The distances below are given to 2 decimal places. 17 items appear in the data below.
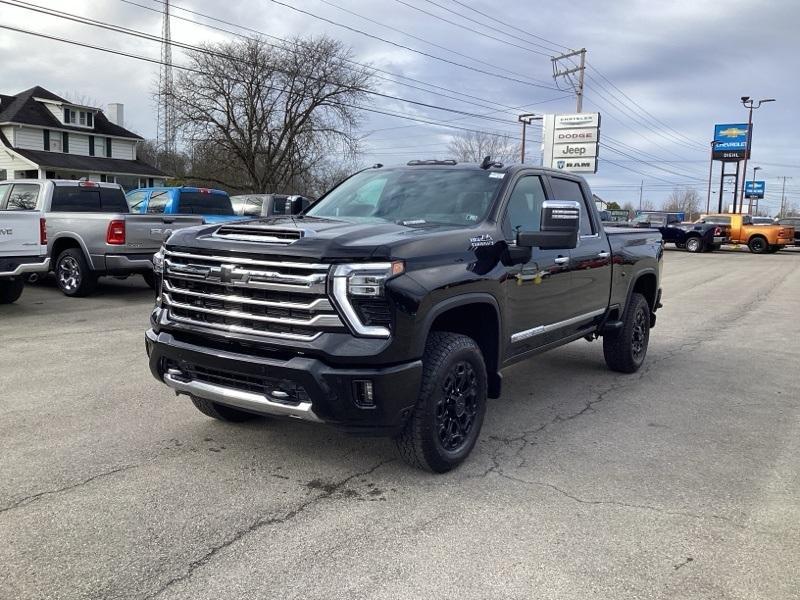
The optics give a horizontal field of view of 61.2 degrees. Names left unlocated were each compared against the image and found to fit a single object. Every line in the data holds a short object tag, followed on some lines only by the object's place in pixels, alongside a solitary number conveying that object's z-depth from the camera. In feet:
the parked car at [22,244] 30.32
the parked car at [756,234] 104.27
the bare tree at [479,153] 190.39
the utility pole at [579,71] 127.85
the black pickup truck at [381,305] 11.55
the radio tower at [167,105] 121.08
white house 133.59
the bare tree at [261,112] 119.75
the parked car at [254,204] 56.29
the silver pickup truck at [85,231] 35.37
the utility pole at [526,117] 149.79
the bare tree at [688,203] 438.40
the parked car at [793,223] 113.50
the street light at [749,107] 163.63
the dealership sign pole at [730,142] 182.50
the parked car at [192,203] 45.42
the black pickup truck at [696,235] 106.32
